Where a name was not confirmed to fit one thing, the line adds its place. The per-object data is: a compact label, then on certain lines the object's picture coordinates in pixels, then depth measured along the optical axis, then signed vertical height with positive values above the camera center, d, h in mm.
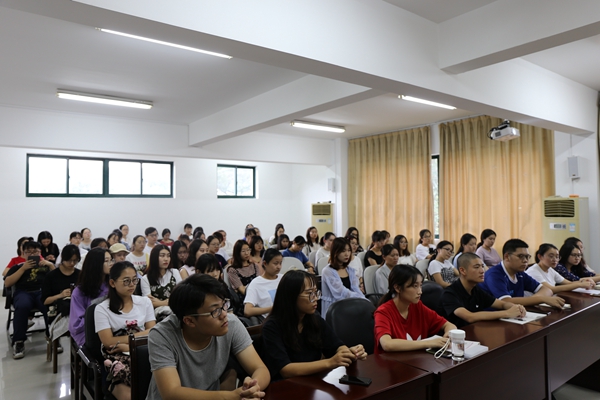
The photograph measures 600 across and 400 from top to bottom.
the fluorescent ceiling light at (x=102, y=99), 5321 +1593
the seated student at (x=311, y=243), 7561 -516
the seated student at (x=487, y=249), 5785 -497
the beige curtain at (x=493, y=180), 6438 +578
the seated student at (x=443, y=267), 4793 -618
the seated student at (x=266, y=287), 3525 -624
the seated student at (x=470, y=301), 2768 -614
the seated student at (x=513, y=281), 3168 -541
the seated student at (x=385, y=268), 4445 -594
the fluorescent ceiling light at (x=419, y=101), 5735 +1664
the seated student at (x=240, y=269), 4387 -586
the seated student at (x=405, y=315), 2342 -606
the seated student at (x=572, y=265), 4312 -561
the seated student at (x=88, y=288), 3104 -572
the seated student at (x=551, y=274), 3770 -571
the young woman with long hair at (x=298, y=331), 2042 -609
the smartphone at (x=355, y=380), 1740 -711
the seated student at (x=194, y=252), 4690 -419
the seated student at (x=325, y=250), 6071 -524
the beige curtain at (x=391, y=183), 8023 +659
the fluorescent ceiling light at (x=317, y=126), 7391 +1678
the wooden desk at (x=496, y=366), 1964 -797
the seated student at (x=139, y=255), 5170 -497
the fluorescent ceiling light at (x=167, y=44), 3589 +1605
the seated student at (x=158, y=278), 3787 -587
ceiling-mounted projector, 5516 +1116
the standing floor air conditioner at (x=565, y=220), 5352 -81
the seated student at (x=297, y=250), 6113 -530
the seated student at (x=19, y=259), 5188 -544
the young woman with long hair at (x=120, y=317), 2525 -678
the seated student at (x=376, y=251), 5725 -517
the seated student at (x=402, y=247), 5918 -473
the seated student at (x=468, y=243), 5566 -390
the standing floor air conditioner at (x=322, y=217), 9293 -41
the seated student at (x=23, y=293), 4387 -859
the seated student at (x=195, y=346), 1720 -580
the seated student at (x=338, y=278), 3898 -620
